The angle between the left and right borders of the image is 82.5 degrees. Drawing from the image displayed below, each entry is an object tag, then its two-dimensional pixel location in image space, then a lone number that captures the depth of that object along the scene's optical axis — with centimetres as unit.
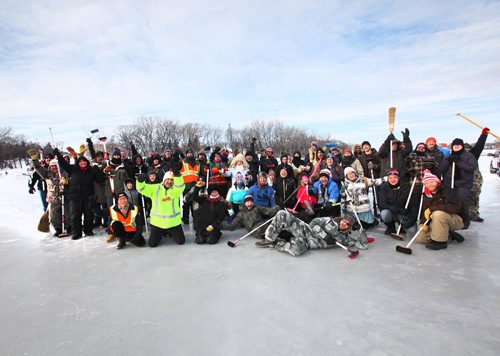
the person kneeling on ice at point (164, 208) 521
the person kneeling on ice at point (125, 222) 515
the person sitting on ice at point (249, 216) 555
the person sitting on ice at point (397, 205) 528
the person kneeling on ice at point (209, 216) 529
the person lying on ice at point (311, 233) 462
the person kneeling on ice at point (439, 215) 446
